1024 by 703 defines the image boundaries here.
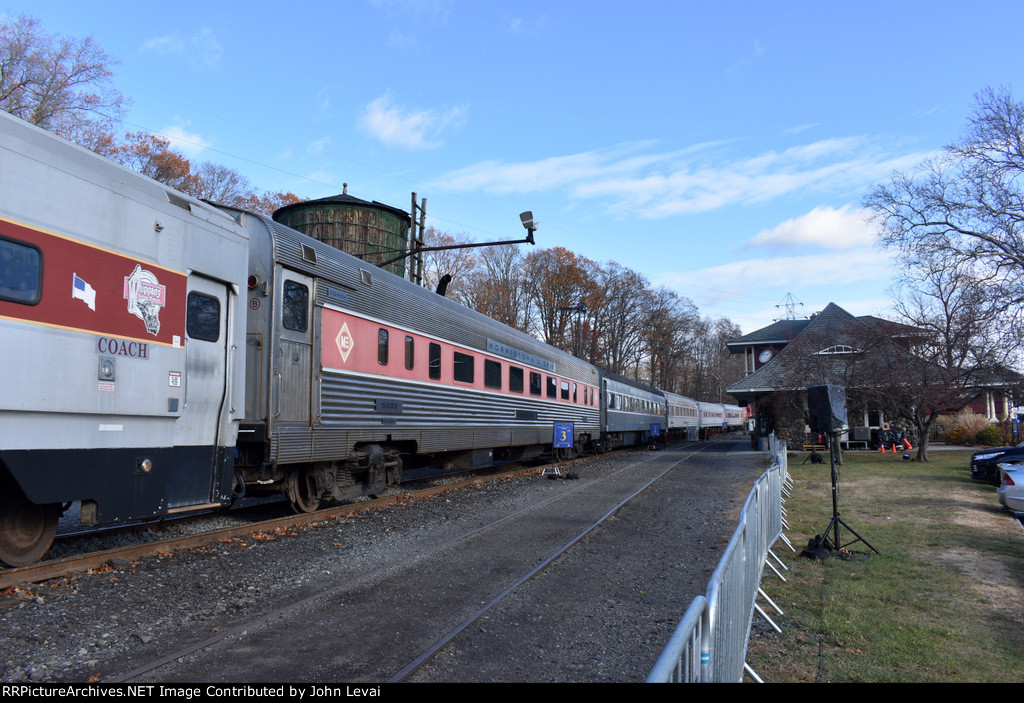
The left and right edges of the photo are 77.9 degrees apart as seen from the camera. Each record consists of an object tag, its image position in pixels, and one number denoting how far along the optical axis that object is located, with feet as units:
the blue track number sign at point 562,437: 63.46
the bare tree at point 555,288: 164.55
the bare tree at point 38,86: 86.07
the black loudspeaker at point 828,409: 27.37
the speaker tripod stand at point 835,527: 26.63
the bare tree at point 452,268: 150.03
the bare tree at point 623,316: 177.37
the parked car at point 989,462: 50.31
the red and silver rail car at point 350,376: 26.05
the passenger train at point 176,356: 16.90
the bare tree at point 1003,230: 75.10
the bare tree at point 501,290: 157.79
